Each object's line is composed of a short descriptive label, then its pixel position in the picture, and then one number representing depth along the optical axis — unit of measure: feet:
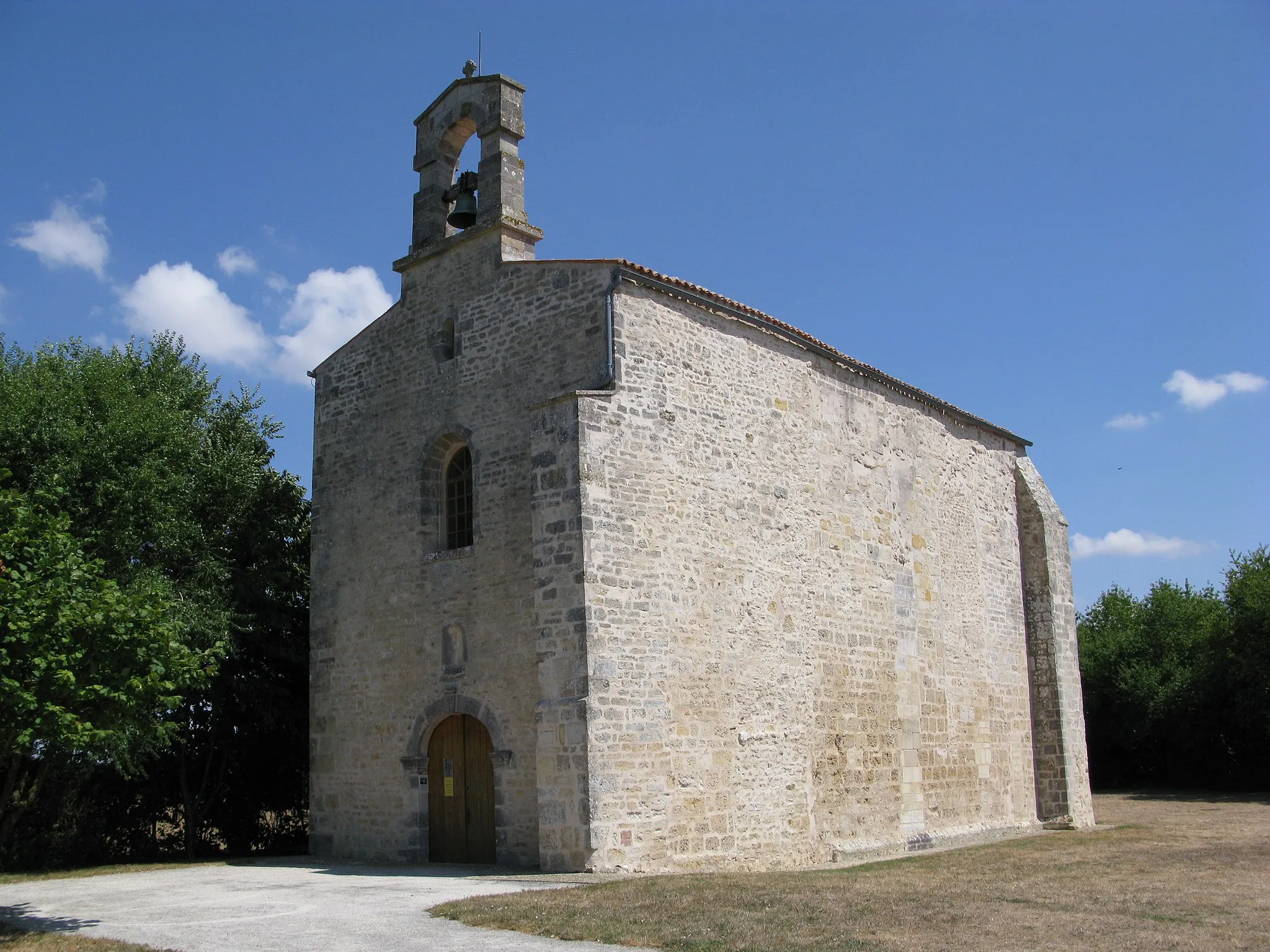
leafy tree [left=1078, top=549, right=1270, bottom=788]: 88.63
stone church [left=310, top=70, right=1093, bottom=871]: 39.83
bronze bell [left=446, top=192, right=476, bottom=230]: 50.11
